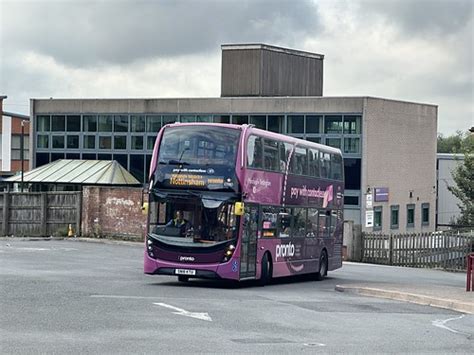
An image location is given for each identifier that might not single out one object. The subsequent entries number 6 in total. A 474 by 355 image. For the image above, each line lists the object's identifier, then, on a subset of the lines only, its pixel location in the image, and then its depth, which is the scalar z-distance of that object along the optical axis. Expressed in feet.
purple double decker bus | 78.28
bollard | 80.09
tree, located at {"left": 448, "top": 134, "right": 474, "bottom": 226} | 193.26
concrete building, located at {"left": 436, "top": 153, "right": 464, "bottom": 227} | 244.22
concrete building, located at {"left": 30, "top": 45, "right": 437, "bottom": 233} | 186.80
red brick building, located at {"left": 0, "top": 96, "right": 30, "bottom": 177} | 253.03
